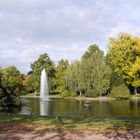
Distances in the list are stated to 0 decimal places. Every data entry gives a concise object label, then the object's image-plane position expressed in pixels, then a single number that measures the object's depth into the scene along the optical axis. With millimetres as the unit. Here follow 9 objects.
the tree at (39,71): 47778
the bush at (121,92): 36508
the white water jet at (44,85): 45719
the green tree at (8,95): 24262
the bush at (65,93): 40114
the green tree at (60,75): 41315
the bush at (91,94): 37011
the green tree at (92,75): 36724
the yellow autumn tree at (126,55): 34375
